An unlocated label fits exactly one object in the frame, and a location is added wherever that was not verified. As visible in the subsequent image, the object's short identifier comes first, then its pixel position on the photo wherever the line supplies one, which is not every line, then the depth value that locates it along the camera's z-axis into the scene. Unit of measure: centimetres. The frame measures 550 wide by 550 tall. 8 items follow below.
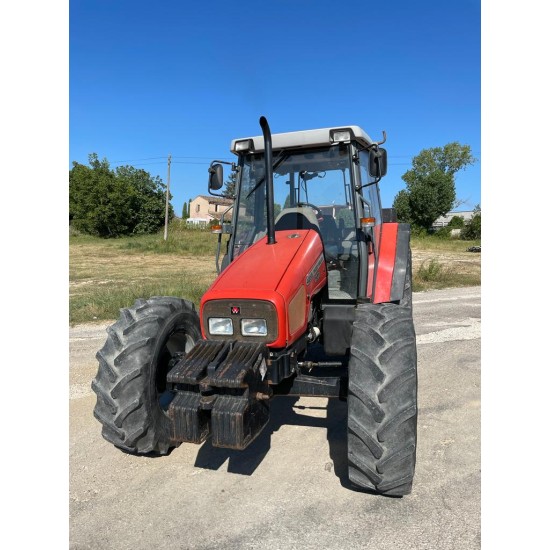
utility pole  3287
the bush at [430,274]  1340
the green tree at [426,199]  4278
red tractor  275
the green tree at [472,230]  3706
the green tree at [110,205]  3881
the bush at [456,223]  4352
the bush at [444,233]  3875
